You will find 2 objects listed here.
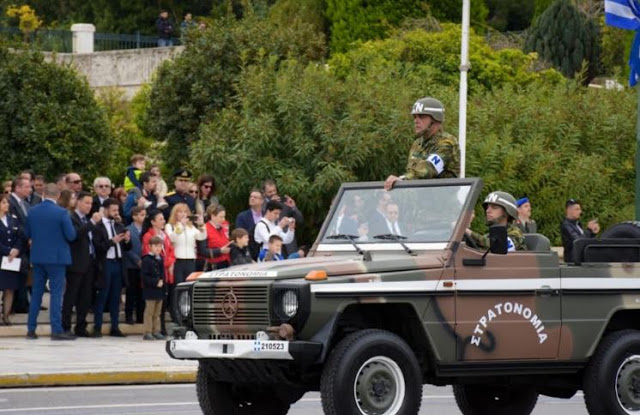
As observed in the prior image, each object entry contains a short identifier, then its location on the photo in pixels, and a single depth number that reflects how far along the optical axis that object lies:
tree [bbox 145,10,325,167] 37.06
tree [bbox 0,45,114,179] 31.88
